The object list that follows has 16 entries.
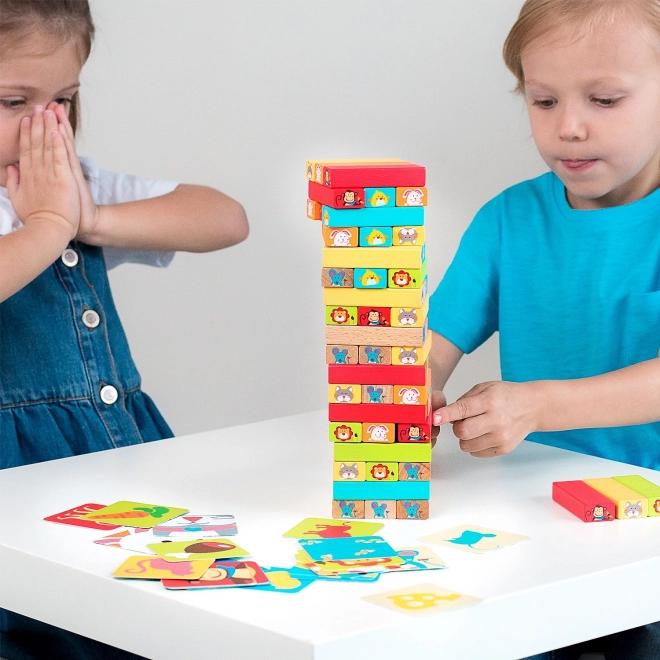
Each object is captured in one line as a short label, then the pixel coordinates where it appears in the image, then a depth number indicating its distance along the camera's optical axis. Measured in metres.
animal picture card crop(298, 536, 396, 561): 1.68
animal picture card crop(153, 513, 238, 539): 1.73
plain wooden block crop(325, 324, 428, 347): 1.76
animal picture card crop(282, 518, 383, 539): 1.73
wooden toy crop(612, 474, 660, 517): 1.78
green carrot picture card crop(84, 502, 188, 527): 1.76
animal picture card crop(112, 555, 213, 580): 1.63
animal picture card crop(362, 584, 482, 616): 1.58
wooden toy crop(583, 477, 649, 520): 1.77
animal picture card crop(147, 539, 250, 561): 1.67
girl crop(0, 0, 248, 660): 2.12
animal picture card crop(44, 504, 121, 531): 1.75
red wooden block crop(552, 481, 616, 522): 1.76
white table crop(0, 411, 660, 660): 1.57
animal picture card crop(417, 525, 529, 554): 1.70
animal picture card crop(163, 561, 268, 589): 1.62
